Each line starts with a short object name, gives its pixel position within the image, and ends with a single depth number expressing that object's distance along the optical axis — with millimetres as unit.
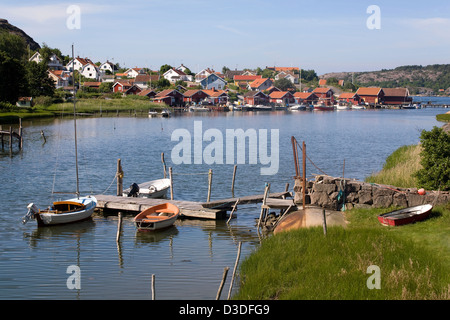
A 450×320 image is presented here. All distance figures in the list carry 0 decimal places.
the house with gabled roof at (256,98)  157500
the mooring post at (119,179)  29889
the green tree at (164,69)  183250
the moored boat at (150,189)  30094
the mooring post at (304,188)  22988
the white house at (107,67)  185250
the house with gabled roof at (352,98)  179375
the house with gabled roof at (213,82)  166750
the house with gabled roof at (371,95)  180125
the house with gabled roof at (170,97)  134375
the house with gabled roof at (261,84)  176125
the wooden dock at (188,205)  26406
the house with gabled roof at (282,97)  166500
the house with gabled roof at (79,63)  164000
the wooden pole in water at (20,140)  54156
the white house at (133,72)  179250
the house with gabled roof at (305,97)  173250
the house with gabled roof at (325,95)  176625
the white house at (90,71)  161625
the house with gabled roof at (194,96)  143375
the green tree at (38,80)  99062
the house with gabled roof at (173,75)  172250
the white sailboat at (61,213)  24359
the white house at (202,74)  183875
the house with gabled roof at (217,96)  148712
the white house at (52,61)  153875
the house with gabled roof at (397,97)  181375
